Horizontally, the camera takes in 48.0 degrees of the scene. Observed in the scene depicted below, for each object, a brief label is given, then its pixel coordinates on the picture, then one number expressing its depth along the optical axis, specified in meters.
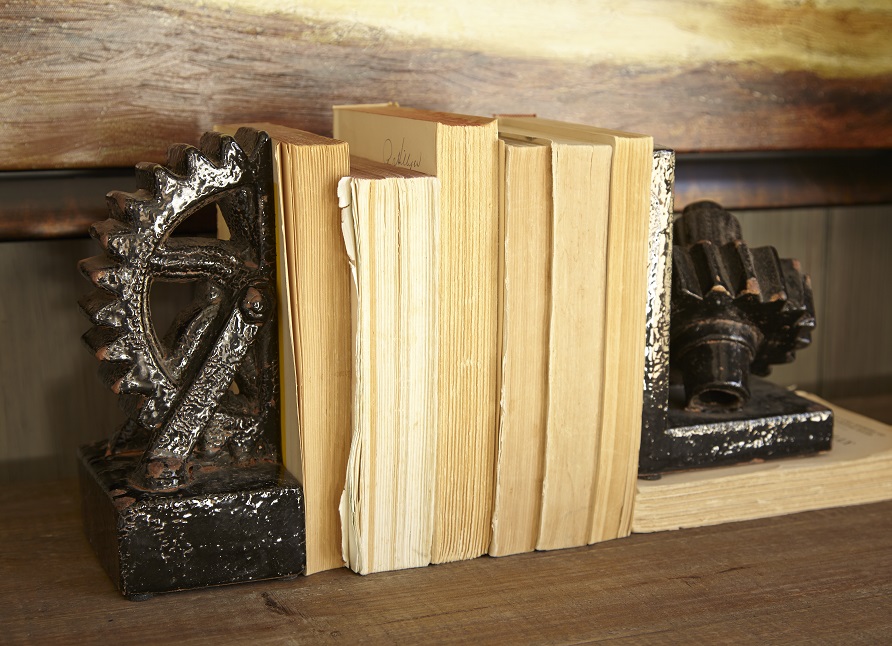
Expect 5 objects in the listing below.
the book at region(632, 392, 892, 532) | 0.84
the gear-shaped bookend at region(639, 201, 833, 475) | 0.87
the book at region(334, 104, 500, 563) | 0.72
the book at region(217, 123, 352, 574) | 0.71
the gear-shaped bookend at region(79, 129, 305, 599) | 0.71
